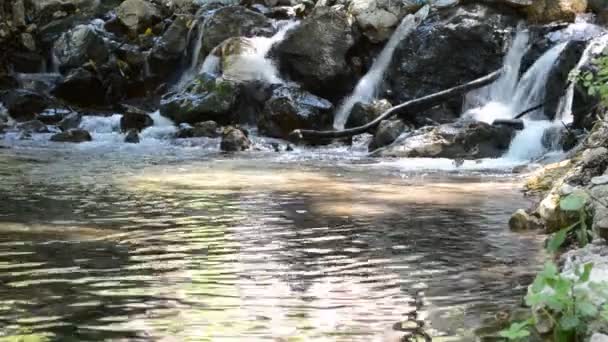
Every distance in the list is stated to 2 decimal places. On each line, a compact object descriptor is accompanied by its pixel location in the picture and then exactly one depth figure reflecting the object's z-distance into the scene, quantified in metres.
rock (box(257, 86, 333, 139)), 17.45
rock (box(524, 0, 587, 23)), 17.36
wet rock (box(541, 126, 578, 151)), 13.02
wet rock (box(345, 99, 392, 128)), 17.03
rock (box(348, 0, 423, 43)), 19.95
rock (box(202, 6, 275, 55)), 21.67
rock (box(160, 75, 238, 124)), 18.69
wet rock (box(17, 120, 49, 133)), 18.86
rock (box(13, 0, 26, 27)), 25.39
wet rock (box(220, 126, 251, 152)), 15.70
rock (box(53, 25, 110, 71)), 22.95
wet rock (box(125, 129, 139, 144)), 17.45
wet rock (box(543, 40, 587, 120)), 15.05
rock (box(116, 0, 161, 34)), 24.59
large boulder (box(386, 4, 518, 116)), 17.88
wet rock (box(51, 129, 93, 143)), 17.34
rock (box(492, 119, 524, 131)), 14.14
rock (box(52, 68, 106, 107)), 21.61
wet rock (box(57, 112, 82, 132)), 19.42
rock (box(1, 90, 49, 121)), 20.47
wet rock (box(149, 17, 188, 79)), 22.48
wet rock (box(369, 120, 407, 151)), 15.09
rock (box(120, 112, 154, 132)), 19.12
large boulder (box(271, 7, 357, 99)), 19.30
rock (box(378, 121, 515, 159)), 13.57
